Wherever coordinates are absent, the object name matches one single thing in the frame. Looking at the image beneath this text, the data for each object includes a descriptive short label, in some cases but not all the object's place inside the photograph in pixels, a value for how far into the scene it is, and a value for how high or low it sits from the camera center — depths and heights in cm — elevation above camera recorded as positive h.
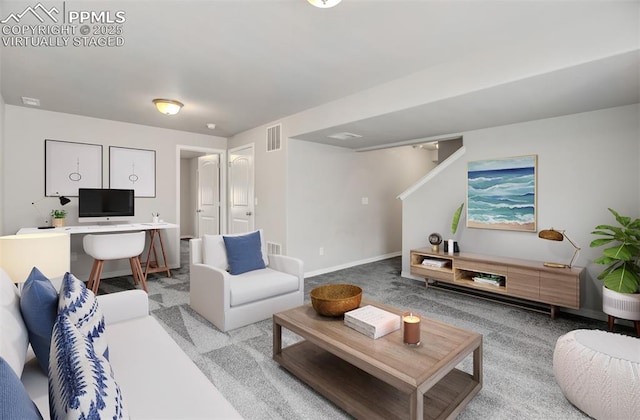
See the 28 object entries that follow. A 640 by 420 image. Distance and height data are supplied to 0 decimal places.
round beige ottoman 150 -86
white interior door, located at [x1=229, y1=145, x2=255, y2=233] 520 +32
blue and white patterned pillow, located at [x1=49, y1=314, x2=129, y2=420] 67 -42
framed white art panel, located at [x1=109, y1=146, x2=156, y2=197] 464 +58
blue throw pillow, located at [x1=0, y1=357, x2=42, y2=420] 60 -40
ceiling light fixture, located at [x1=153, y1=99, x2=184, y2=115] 352 +118
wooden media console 289 -73
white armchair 269 -75
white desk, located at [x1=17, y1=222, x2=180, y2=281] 370 -29
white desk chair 344 -48
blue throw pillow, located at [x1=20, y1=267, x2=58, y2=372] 123 -44
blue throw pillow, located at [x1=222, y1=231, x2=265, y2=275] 311 -48
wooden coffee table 145 -79
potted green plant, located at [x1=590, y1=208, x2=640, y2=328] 244 -55
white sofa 110 -73
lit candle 164 -66
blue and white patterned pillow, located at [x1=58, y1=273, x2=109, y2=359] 122 -43
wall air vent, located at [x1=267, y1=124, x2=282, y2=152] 457 +107
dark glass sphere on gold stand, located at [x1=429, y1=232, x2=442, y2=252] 405 -43
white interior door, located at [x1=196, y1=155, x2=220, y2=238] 595 +25
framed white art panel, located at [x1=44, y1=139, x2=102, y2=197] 414 +56
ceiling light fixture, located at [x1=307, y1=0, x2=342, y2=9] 177 +120
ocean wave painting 345 +18
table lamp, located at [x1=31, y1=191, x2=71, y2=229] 404 +4
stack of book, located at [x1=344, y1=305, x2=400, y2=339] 176 -68
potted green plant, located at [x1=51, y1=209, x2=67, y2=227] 398 -15
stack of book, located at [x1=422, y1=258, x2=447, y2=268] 394 -71
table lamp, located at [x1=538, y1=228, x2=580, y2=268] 300 -28
